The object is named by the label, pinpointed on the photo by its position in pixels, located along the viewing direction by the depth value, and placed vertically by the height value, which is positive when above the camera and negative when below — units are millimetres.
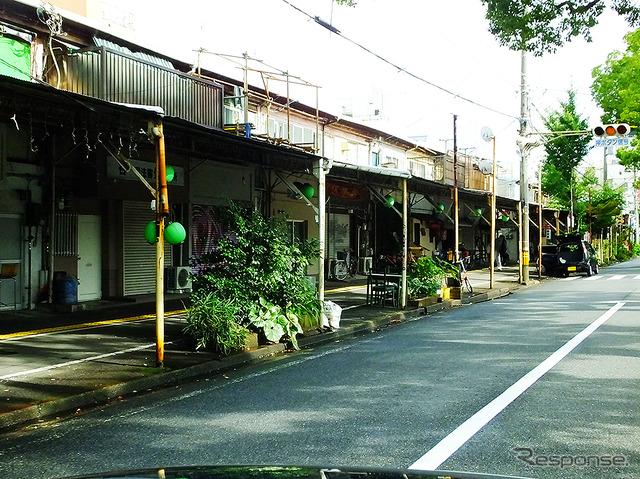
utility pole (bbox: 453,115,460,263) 20489 +1858
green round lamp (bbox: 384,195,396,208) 17692 +1374
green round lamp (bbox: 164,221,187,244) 9422 +313
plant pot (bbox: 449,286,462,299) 19578 -1211
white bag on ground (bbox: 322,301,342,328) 12977 -1229
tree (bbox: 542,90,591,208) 38456 +6171
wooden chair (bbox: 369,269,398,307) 16906 -978
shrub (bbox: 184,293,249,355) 10109 -1145
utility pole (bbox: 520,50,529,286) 24891 +3197
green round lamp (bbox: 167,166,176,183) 13420 +1670
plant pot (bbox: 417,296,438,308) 16984 -1299
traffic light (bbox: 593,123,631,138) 18797 +3482
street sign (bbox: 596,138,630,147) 21547 +3629
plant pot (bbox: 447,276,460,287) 19625 -913
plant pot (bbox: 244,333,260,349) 10531 -1427
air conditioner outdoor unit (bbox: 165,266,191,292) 18172 -626
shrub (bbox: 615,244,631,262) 53812 -275
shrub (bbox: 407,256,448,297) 17547 -707
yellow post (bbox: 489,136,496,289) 22834 +1321
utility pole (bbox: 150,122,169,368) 8953 +496
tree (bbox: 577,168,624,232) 44062 +3122
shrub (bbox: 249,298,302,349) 11016 -1155
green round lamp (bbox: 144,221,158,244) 9190 +311
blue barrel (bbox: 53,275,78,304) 14539 -770
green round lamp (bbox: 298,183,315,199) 17391 +1683
